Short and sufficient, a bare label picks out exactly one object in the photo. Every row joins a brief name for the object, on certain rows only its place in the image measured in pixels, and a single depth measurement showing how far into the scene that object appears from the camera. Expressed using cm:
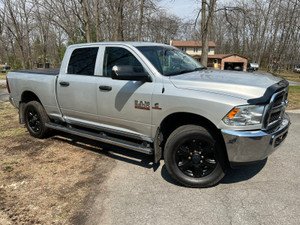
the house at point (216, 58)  4669
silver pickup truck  270
